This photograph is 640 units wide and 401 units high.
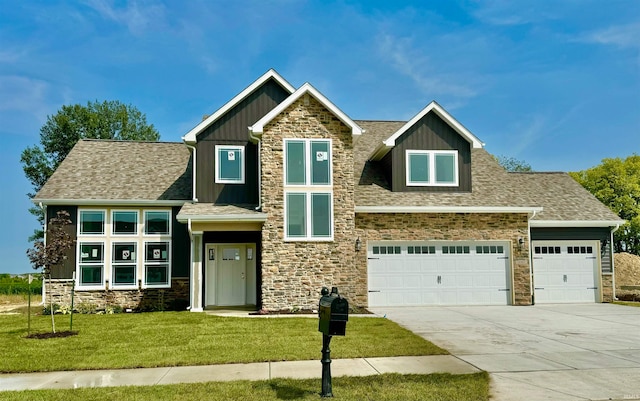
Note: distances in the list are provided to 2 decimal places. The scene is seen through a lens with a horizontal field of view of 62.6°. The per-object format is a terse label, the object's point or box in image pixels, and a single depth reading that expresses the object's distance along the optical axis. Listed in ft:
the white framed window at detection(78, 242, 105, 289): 59.41
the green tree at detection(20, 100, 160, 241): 127.85
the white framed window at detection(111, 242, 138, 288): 60.13
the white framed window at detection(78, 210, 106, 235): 60.03
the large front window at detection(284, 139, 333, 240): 55.47
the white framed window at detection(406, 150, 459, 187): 62.75
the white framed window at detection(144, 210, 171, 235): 61.41
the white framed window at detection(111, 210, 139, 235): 60.85
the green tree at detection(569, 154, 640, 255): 137.18
